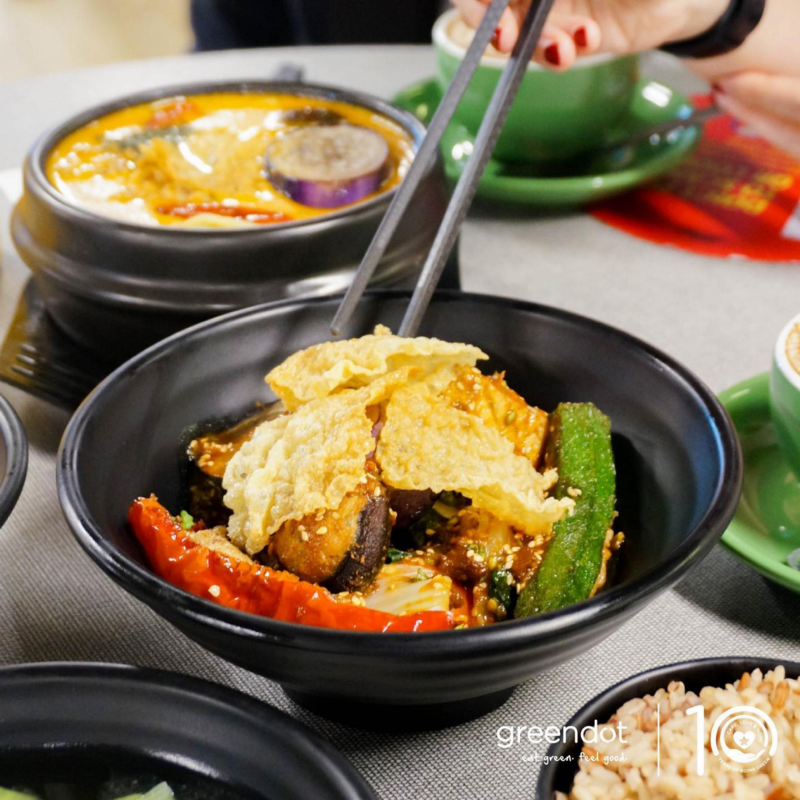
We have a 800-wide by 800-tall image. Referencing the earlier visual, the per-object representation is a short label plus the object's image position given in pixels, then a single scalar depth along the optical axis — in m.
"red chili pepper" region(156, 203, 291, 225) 0.85
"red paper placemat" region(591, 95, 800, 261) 0.94
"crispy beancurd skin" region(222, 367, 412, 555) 0.69
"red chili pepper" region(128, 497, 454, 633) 0.67
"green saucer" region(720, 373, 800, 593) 0.72
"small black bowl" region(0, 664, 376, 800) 0.65
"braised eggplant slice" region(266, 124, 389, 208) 0.86
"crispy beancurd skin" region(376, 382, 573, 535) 0.70
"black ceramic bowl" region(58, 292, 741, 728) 0.65
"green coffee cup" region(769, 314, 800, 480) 0.73
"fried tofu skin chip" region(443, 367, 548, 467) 0.73
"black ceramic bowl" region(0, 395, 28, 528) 0.70
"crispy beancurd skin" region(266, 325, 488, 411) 0.72
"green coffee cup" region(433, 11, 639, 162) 0.97
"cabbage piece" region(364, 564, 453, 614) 0.68
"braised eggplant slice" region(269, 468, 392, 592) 0.69
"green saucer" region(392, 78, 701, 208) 0.97
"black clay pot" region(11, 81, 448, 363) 0.80
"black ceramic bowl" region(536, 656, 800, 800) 0.65
